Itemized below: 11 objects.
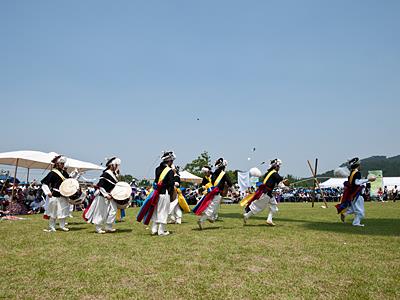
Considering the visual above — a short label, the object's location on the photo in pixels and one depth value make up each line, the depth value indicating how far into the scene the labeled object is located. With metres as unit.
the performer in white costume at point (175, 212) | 12.32
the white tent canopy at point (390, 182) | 43.12
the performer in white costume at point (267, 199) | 10.99
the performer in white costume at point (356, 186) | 11.09
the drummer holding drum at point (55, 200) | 9.82
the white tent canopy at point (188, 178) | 28.25
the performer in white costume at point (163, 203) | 8.95
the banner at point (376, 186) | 36.38
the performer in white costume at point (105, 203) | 9.55
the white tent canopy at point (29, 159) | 15.84
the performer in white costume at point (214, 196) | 9.80
